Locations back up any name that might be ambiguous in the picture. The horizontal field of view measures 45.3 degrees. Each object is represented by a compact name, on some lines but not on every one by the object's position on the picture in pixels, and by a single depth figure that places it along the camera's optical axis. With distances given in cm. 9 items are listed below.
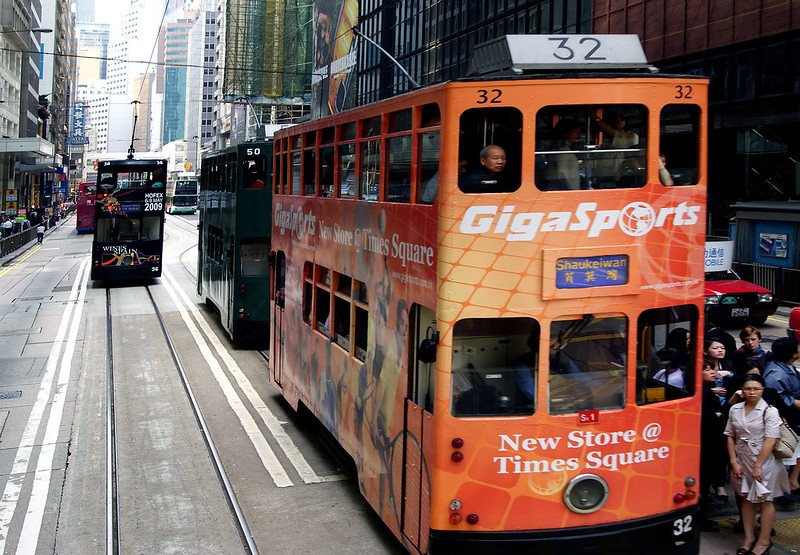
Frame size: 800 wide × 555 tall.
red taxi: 2006
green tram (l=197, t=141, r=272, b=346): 1806
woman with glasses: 740
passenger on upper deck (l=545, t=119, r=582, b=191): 641
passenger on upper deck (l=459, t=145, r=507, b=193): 635
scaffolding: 6906
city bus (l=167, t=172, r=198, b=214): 9356
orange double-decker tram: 636
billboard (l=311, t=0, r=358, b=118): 6064
